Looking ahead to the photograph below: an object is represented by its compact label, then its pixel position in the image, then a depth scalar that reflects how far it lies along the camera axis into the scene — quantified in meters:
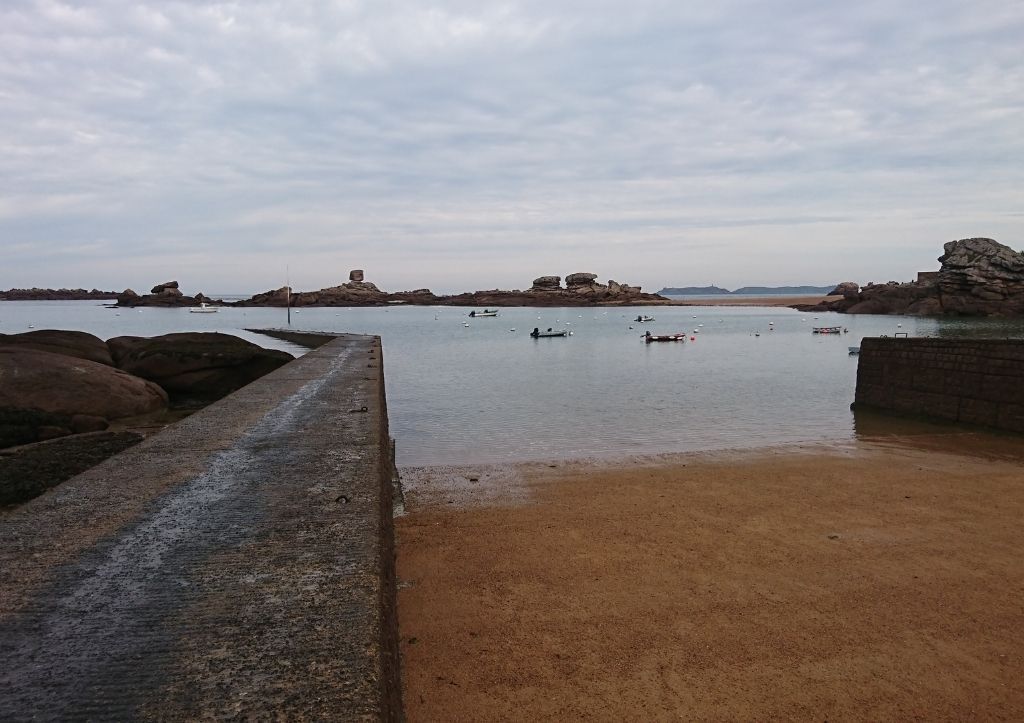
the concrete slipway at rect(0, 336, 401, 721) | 2.12
